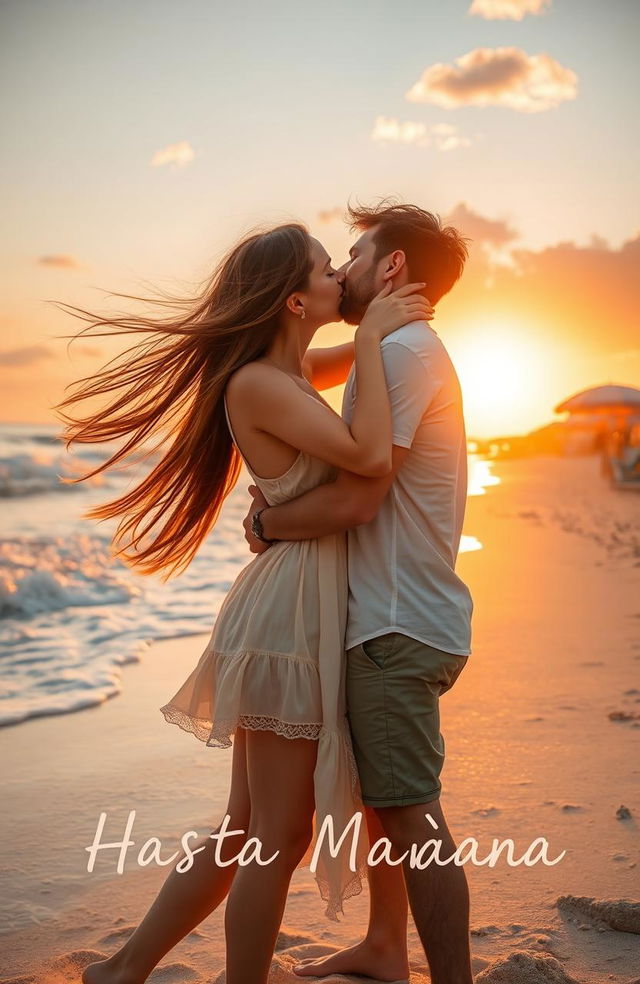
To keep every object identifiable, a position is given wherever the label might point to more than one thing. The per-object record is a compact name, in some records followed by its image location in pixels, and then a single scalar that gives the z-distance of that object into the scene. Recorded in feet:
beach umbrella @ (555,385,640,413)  90.12
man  8.18
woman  8.35
